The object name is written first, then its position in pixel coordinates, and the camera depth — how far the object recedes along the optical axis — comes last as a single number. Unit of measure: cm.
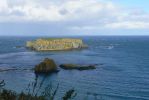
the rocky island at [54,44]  18238
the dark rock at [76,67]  9955
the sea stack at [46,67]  9175
